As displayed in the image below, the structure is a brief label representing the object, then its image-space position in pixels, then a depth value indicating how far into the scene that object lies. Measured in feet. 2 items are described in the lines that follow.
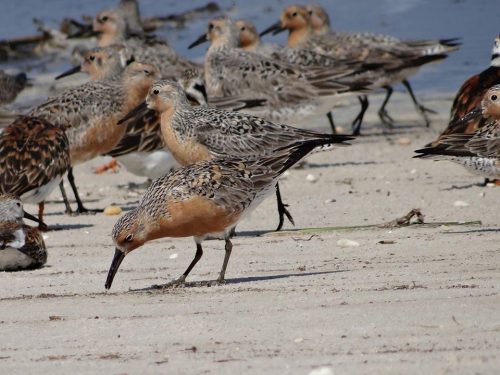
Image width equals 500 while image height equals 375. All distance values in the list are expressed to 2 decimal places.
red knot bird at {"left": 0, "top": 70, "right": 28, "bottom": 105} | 56.48
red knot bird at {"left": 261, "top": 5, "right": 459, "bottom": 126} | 52.90
